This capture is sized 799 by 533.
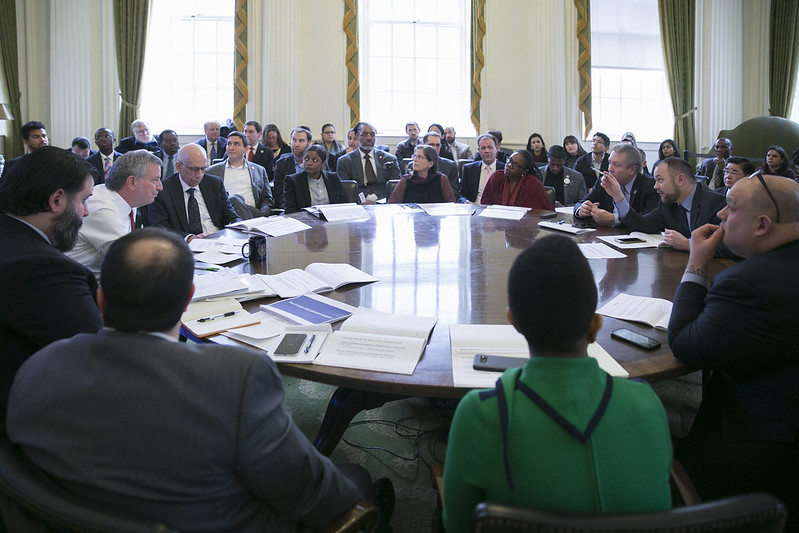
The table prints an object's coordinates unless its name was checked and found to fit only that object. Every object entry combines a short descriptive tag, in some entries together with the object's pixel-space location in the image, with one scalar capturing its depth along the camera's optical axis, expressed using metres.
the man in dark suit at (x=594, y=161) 7.76
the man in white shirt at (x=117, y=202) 2.72
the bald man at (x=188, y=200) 3.96
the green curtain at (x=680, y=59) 9.62
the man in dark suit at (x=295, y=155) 6.34
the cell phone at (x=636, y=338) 1.70
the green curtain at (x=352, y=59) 8.93
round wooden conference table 1.56
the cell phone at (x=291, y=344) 1.67
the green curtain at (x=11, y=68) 8.20
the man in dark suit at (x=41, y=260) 1.50
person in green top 0.93
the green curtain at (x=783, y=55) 9.64
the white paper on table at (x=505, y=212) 4.16
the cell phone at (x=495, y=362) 1.51
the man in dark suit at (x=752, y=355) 1.50
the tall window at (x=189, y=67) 9.07
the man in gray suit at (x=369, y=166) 6.77
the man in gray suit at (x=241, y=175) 5.58
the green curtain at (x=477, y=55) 9.16
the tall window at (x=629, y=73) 9.78
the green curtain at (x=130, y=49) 8.51
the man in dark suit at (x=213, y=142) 7.68
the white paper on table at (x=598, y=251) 2.89
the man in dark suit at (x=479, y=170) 6.58
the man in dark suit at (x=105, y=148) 7.07
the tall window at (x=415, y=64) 9.38
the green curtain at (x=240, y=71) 8.66
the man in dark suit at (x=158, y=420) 0.95
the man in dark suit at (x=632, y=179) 3.97
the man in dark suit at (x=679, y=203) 3.31
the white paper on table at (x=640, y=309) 1.91
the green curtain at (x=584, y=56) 9.32
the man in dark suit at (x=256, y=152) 7.36
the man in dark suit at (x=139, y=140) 7.61
